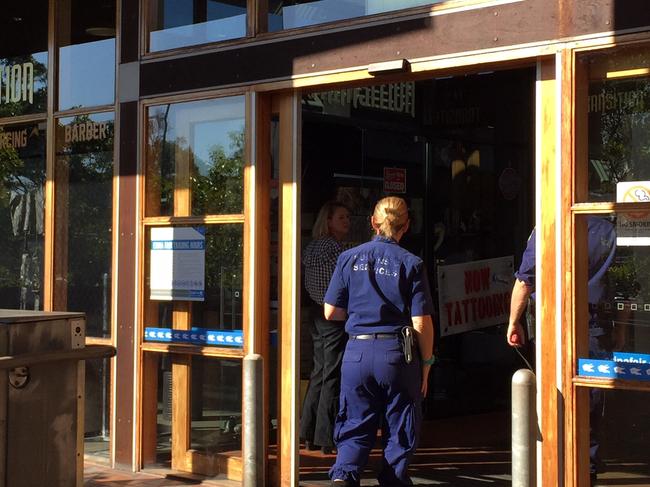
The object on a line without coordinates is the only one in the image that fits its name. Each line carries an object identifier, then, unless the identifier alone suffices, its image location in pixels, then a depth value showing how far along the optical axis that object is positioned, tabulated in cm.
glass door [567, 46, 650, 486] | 545
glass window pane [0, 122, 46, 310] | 867
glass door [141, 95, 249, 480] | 723
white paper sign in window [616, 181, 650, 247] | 543
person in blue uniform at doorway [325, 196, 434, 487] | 584
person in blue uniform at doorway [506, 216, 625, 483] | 554
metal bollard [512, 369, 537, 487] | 470
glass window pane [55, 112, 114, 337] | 809
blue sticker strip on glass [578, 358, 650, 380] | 537
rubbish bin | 487
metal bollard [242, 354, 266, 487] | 610
